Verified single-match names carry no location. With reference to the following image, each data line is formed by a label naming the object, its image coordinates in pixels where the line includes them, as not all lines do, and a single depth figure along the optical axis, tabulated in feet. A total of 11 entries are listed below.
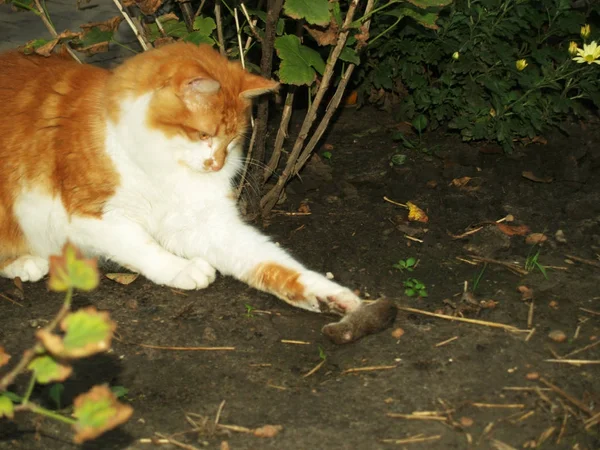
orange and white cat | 10.11
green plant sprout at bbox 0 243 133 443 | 4.90
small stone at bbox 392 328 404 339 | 9.48
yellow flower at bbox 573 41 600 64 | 11.86
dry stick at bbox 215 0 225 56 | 11.39
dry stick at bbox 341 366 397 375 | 8.86
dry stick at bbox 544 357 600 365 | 8.81
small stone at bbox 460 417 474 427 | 7.93
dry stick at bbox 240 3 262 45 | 10.53
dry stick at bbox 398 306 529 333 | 9.52
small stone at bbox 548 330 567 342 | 9.27
